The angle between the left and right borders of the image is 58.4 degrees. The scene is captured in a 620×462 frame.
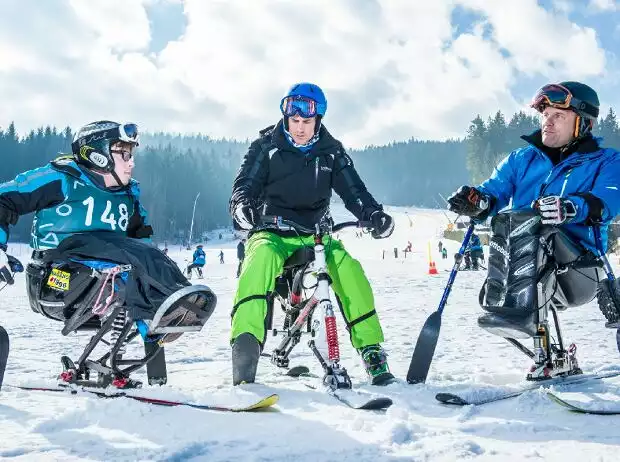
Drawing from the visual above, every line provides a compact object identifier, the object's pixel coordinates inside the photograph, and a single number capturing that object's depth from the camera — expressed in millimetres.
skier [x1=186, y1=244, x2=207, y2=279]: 22873
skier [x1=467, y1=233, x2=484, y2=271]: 20950
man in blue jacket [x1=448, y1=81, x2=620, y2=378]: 3240
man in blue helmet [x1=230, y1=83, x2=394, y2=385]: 3578
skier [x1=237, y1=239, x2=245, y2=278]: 19447
